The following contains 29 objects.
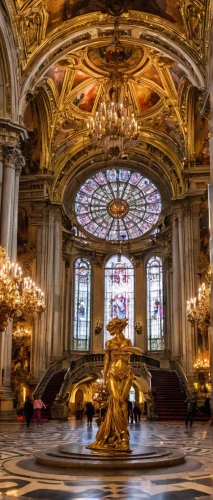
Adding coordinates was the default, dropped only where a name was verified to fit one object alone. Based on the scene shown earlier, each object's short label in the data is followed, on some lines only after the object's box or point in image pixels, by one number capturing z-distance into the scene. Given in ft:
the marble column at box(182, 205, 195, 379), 76.23
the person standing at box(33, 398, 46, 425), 56.54
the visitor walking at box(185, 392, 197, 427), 53.67
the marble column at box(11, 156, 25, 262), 57.26
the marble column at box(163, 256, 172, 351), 93.25
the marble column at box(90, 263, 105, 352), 97.19
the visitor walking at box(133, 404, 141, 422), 61.37
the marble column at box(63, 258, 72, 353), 94.17
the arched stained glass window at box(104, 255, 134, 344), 99.45
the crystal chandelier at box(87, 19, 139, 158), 54.60
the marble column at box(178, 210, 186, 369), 78.64
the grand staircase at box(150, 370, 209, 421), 65.87
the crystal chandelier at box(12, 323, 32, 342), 75.10
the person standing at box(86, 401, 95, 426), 57.50
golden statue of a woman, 27.86
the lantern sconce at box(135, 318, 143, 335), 96.84
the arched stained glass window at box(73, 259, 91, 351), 96.78
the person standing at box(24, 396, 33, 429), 51.18
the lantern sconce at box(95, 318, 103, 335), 97.50
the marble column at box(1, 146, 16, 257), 54.39
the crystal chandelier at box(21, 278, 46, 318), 45.92
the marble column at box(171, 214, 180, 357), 82.28
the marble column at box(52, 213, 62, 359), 83.56
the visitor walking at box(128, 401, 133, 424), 61.07
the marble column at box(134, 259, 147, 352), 96.89
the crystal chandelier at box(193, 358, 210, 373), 71.36
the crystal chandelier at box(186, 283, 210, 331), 52.23
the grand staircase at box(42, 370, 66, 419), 67.77
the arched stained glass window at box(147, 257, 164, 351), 96.02
